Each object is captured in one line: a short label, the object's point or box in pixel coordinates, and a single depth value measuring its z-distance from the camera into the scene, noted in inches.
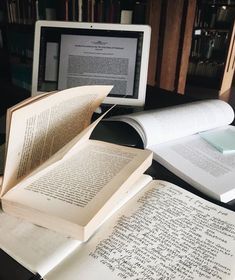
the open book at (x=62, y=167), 13.5
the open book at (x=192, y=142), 18.6
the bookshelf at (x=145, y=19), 59.3
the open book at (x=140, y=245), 11.9
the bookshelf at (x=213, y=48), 125.1
